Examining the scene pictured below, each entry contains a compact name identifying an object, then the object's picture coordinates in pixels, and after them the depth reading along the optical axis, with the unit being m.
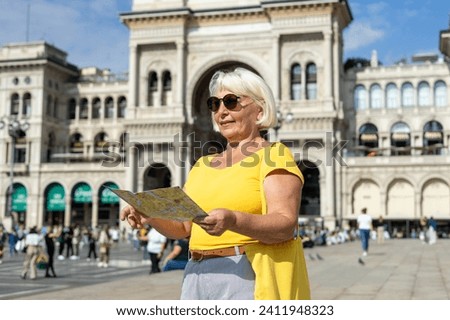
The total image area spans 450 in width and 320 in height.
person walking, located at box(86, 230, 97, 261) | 24.61
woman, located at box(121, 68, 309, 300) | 2.67
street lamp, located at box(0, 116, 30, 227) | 32.88
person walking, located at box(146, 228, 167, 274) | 16.58
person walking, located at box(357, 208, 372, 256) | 18.88
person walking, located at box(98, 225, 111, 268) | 20.27
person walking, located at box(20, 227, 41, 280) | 16.17
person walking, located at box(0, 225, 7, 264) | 21.33
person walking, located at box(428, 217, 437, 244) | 32.83
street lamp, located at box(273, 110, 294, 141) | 28.40
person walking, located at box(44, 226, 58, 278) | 17.08
